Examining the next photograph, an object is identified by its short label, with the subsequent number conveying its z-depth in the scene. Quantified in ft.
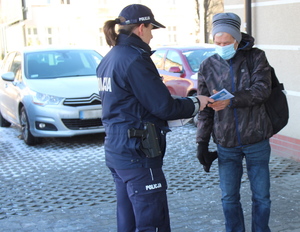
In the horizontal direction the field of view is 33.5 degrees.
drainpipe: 23.91
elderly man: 11.97
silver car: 26.94
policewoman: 10.07
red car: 32.53
